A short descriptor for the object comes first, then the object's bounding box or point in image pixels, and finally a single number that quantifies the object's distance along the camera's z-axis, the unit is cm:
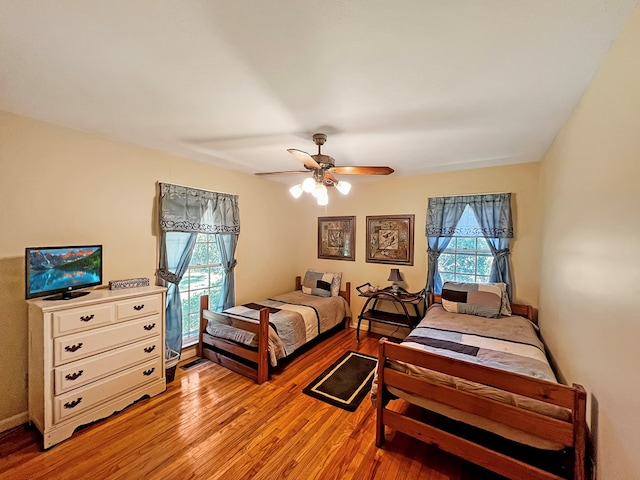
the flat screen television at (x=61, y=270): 193
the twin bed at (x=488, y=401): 136
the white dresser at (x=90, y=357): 185
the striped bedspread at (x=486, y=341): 188
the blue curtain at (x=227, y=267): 351
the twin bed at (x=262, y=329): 270
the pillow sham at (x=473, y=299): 293
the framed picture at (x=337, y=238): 429
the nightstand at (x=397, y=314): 346
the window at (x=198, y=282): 326
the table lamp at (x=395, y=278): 366
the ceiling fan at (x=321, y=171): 214
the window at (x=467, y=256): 335
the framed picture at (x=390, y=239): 381
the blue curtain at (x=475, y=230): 314
